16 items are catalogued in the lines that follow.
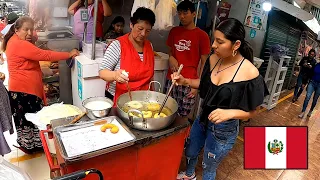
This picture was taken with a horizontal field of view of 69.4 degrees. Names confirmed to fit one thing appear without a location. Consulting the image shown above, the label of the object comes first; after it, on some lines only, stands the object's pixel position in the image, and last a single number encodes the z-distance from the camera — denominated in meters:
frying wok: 1.52
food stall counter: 1.43
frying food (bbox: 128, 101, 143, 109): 1.75
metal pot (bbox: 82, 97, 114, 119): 1.60
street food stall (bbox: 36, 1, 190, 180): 1.38
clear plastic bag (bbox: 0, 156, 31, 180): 1.34
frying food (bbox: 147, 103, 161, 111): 1.75
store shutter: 5.50
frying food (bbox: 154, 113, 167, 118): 1.64
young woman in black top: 1.63
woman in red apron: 1.97
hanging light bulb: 4.02
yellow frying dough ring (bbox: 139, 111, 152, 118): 1.63
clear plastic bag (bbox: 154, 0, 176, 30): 2.84
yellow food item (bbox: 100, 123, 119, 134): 1.50
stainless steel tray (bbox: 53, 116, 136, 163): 1.27
